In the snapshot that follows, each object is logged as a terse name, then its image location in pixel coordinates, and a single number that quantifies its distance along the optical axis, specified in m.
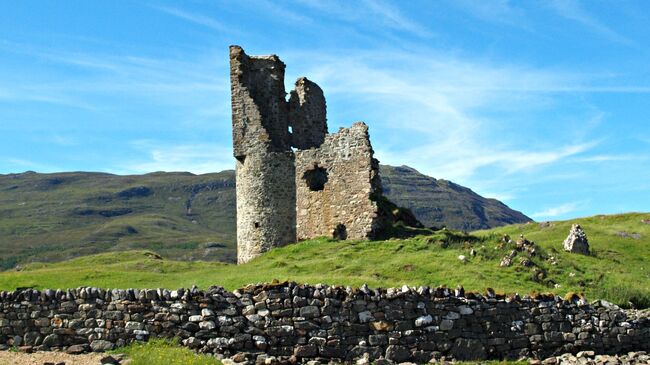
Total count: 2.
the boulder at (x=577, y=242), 40.75
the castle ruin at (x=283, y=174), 42.72
